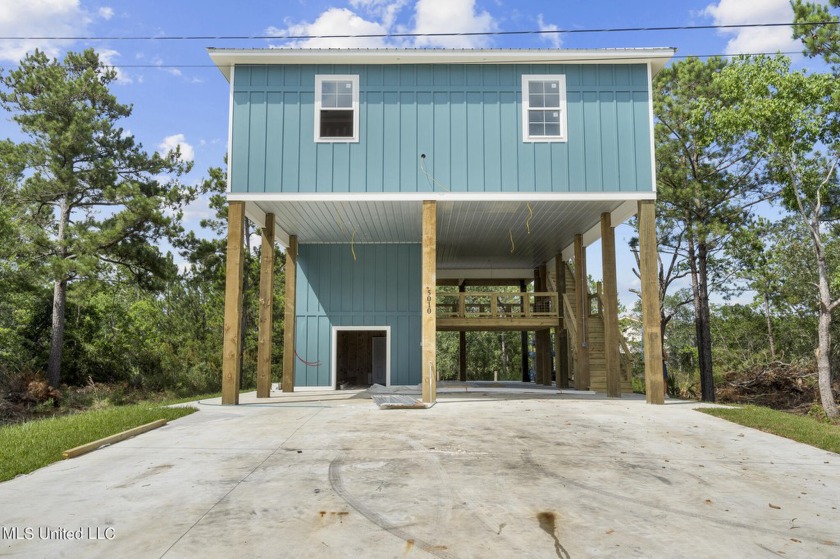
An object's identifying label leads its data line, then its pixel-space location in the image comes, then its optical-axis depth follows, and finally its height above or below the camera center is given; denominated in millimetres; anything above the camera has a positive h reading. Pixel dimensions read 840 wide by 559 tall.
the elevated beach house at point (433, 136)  12789 +4349
